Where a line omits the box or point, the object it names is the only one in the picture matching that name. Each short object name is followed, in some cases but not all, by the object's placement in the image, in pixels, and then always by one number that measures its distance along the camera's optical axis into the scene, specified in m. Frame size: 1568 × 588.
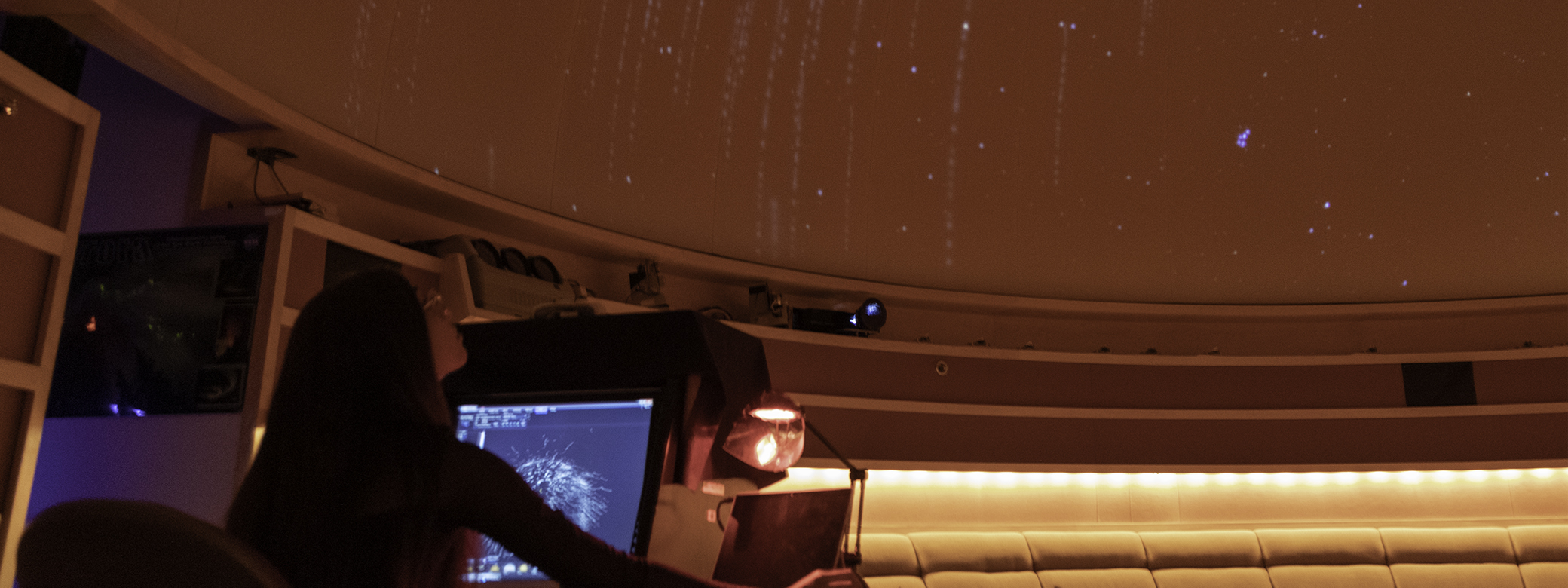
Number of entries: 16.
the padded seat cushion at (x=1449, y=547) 4.35
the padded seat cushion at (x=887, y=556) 3.74
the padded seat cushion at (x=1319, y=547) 4.31
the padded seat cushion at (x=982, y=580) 3.85
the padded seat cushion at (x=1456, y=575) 4.25
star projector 3.83
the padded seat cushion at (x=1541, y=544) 4.33
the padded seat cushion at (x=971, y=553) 3.89
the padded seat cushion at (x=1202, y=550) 4.24
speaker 4.52
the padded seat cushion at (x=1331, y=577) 4.23
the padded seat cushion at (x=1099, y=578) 4.03
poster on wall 2.24
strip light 4.20
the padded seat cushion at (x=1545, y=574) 4.25
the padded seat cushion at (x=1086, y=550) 4.11
